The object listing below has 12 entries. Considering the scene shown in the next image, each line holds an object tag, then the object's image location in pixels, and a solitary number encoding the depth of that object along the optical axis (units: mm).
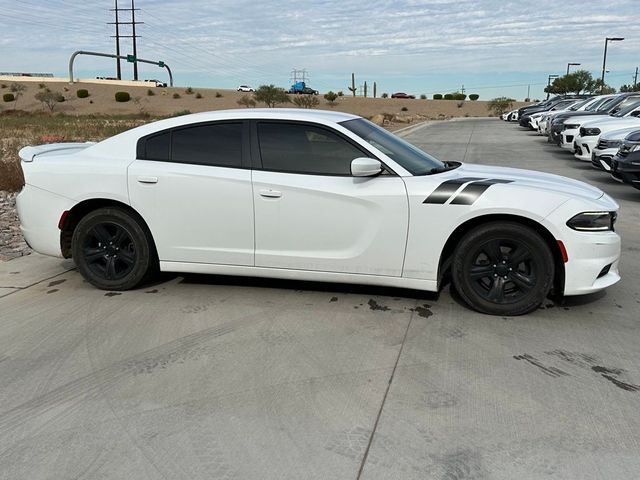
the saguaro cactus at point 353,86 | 93575
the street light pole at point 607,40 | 57906
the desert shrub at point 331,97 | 77312
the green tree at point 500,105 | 73750
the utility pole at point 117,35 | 102750
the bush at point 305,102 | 61125
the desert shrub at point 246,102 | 67044
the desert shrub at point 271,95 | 62594
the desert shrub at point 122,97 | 76625
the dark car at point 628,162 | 9242
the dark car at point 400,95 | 112000
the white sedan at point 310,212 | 4539
